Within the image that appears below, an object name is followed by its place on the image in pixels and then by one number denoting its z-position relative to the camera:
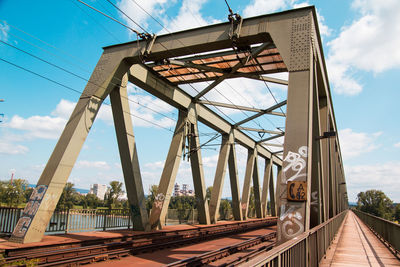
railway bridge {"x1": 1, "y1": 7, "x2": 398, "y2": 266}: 9.34
